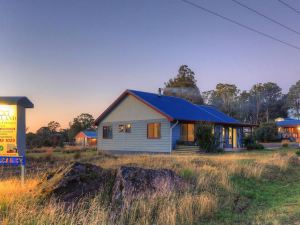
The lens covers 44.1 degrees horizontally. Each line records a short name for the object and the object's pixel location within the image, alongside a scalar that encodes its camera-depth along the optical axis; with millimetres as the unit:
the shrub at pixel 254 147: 36469
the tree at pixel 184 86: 66750
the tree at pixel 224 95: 89875
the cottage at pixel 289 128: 66438
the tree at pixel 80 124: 94625
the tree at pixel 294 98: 91312
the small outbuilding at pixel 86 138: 73875
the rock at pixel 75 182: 9016
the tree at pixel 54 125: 101438
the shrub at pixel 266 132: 57941
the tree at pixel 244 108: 92419
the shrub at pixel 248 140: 39094
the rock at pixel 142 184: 8972
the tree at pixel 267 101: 96250
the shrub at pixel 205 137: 29281
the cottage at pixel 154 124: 30562
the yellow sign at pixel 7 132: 10938
